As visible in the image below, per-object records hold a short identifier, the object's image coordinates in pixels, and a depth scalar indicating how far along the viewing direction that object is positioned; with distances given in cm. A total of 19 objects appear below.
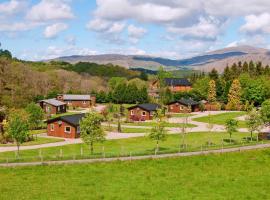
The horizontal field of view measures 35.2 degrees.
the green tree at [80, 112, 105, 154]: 4972
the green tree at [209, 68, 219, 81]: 13080
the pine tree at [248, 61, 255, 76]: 13845
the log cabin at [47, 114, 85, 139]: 7012
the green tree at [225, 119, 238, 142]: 6153
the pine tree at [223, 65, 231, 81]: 13196
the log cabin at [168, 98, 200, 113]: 10731
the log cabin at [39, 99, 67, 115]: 9954
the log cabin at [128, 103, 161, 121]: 9502
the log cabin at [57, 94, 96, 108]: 11756
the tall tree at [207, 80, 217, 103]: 11719
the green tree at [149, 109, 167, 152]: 5219
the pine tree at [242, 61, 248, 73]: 13899
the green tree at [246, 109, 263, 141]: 6066
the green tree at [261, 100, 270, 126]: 6290
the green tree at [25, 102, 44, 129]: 7375
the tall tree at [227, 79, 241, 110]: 11131
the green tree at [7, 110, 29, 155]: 5116
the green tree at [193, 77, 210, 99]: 12188
